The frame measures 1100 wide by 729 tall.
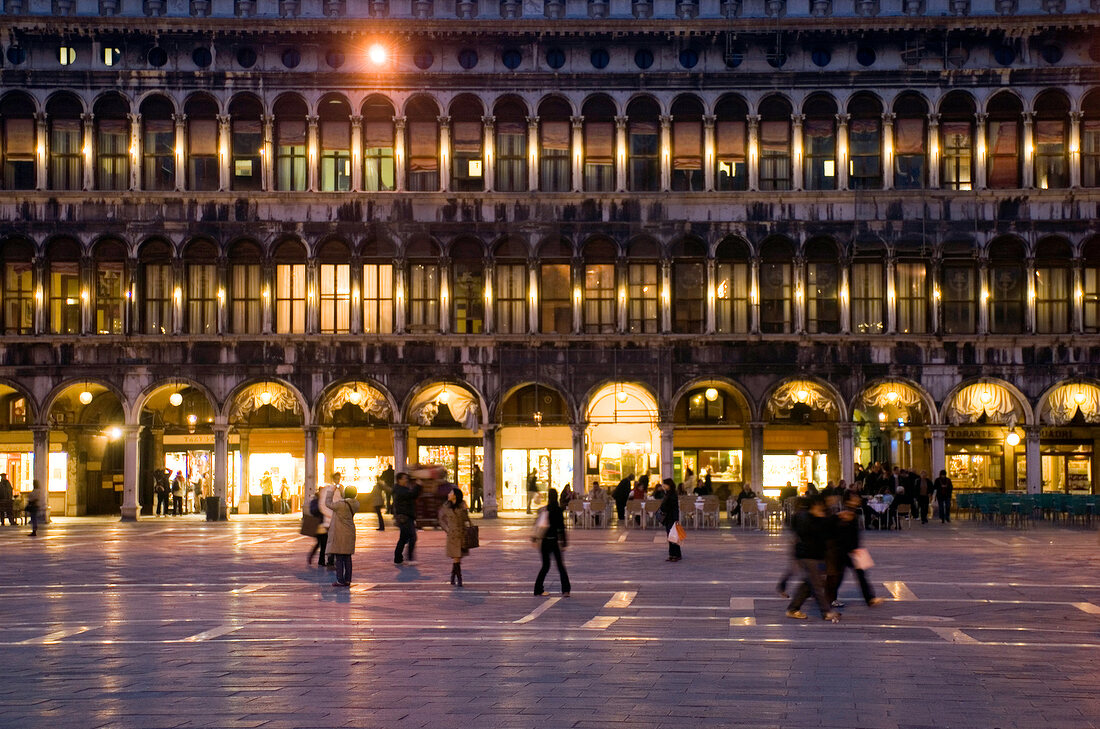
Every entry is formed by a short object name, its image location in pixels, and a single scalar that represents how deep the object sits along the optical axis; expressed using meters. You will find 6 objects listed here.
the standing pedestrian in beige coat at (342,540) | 23.63
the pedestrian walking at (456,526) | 23.48
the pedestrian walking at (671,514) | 28.20
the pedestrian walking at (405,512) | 27.94
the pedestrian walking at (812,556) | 18.88
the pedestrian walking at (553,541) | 21.83
